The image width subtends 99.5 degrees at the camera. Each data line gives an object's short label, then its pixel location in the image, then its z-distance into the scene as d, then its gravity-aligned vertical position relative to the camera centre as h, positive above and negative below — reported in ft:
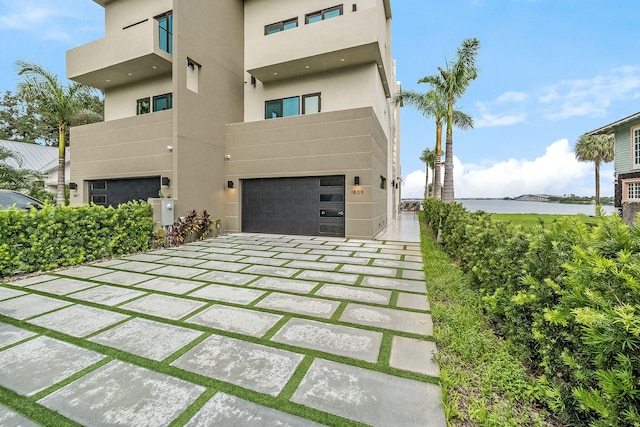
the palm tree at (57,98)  36.32 +15.30
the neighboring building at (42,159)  58.80 +11.26
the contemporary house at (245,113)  29.27 +11.08
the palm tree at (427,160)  107.67 +19.06
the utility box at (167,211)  25.94 -0.56
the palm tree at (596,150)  75.15 +16.20
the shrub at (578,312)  4.09 -2.11
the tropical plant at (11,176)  37.26 +4.07
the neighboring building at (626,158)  43.50 +8.13
